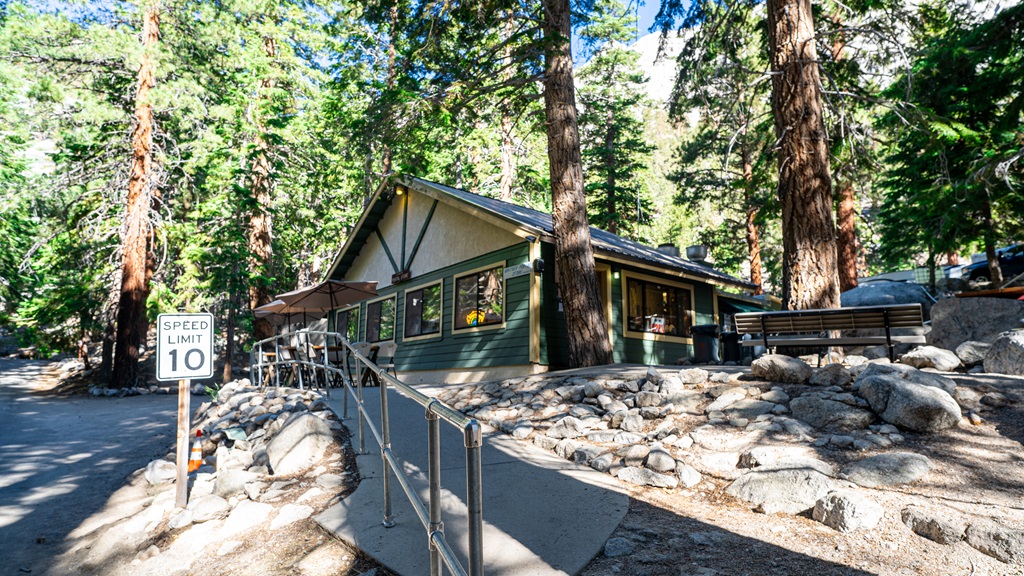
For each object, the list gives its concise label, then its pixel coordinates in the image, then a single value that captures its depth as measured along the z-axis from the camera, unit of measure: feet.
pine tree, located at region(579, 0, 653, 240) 79.71
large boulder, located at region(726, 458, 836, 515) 12.11
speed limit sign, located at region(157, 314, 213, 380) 17.89
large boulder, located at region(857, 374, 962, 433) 15.20
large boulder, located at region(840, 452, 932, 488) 12.95
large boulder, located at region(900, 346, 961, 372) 19.95
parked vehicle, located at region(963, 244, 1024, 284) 59.82
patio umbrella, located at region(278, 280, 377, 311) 43.57
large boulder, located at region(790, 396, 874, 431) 16.15
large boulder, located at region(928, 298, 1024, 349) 22.99
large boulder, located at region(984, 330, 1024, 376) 18.24
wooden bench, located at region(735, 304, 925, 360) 21.76
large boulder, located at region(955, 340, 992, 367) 20.04
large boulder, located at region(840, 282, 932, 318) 47.91
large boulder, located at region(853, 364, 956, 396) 16.72
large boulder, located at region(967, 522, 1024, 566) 9.30
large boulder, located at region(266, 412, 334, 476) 17.95
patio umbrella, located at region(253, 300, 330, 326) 47.88
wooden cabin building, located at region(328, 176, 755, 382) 36.99
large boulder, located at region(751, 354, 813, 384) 19.61
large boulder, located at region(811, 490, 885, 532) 10.86
